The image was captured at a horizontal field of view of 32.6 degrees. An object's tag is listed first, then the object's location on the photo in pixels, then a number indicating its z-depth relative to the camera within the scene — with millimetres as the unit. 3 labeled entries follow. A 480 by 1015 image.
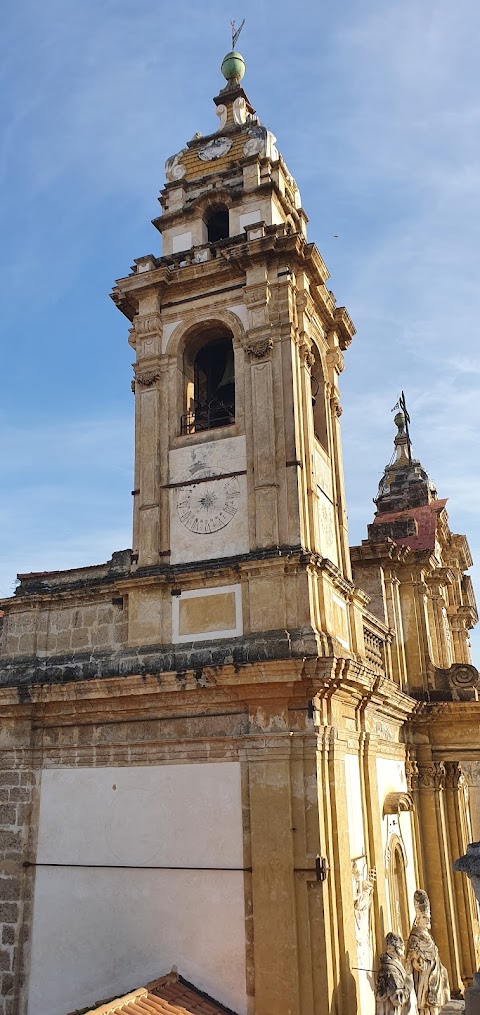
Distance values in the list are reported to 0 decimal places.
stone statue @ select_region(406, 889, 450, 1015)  11789
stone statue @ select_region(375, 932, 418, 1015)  9867
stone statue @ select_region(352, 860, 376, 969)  10898
